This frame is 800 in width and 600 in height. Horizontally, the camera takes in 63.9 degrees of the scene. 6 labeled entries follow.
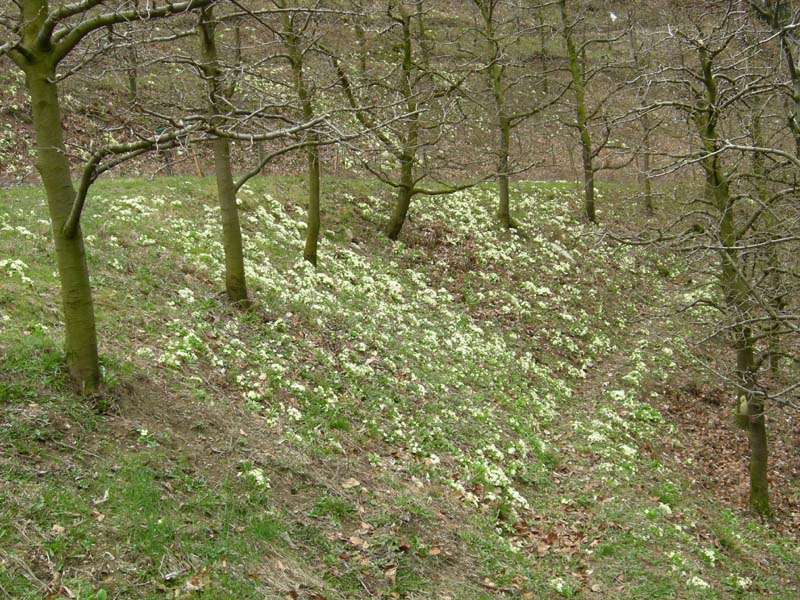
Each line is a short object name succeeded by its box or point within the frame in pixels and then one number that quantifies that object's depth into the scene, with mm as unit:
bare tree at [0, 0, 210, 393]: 6160
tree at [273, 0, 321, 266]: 12992
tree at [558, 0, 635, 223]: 24844
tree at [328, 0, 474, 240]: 16766
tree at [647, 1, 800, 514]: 8609
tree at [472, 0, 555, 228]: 21156
